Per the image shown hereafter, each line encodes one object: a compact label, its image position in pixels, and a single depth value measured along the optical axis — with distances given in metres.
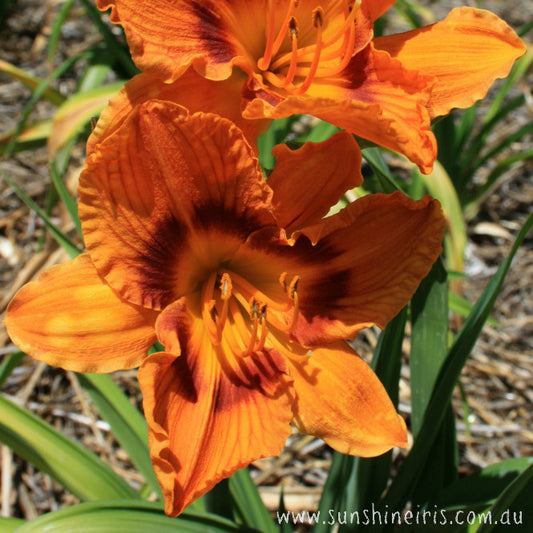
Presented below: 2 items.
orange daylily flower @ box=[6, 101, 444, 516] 0.32
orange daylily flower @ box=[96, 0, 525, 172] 0.32
